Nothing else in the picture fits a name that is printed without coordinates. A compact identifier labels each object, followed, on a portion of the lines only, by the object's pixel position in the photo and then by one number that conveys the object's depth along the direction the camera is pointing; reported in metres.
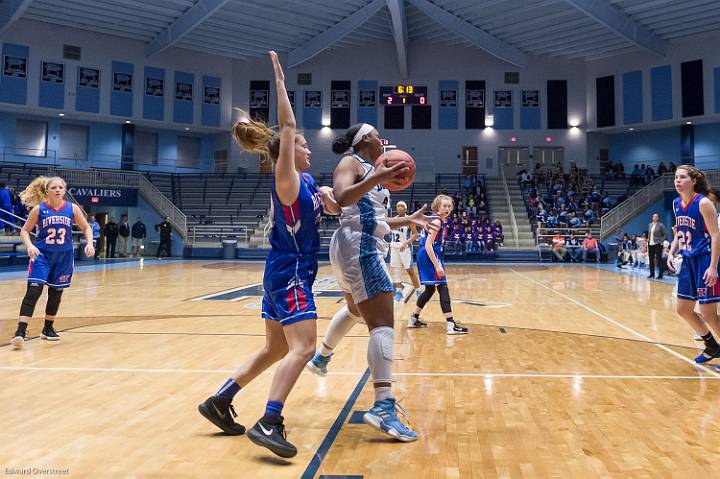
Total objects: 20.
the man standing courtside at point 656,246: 14.54
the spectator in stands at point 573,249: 22.66
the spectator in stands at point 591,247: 22.50
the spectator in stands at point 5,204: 16.83
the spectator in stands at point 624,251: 20.22
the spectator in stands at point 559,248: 22.55
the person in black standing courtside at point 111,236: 23.22
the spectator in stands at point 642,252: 19.09
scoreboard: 27.05
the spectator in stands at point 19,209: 20.42
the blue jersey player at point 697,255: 4.91
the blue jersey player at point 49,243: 5.96
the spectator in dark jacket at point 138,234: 24.57
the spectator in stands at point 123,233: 24.42
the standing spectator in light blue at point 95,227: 20.63
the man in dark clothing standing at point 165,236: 24.70
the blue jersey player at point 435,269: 6.71
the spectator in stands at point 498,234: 23.77
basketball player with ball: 3.16
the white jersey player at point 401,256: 8.34
